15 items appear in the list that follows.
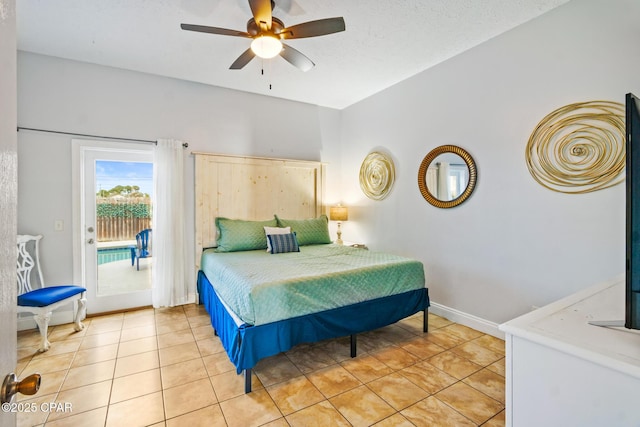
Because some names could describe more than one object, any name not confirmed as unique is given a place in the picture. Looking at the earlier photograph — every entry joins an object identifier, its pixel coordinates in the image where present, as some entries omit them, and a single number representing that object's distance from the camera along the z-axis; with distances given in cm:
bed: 218
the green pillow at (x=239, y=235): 371
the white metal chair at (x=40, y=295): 264
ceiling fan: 208
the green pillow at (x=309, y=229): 413
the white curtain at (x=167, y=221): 362
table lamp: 465
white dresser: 79
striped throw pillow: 358
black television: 88
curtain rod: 314
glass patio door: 344
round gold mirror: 311
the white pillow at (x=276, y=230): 382
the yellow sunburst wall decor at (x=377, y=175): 409
